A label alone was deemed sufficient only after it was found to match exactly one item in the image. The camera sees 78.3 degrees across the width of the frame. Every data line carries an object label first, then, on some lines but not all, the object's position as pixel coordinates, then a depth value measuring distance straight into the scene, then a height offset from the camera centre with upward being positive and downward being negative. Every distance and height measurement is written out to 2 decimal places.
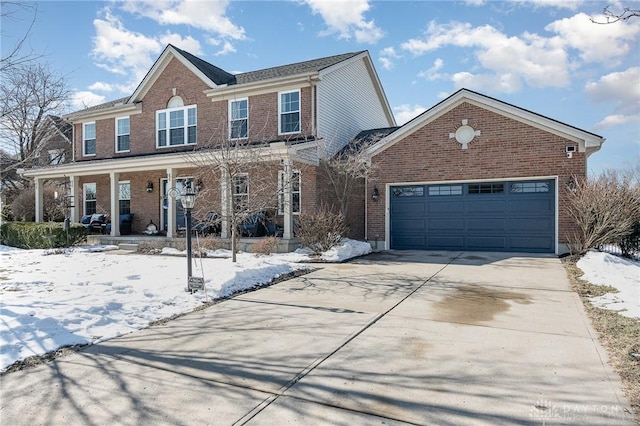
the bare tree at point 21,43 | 6.48 +2.87
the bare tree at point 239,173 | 9.82 +1.14
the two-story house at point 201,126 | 14.53 +3.76
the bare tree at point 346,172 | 13.90 +1.41
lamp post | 7.48 +0.17
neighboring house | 27.42 +4.68
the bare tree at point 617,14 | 3.88 +1.95
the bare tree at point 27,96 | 7.90 +3.01
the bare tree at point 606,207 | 10.17 +0.05
